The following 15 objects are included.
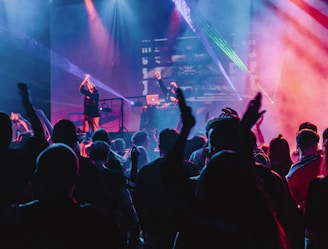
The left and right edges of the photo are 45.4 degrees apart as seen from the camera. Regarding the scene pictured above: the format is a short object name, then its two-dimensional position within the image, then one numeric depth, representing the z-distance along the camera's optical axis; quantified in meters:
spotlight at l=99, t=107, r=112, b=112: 13.81
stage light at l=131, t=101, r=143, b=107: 13.66
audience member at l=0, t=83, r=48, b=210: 2.31
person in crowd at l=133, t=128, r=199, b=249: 3.10
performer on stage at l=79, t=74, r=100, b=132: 11.91
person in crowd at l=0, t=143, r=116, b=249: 1.68
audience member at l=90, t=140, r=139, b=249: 3.08
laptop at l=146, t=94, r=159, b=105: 12.85
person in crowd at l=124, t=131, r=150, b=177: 5.28
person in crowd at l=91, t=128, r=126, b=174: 3.64
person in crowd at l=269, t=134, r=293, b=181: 3.90
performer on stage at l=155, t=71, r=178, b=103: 12.26
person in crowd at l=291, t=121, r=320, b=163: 4.44
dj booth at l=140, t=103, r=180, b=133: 12.10
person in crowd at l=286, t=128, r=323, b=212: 3.23
